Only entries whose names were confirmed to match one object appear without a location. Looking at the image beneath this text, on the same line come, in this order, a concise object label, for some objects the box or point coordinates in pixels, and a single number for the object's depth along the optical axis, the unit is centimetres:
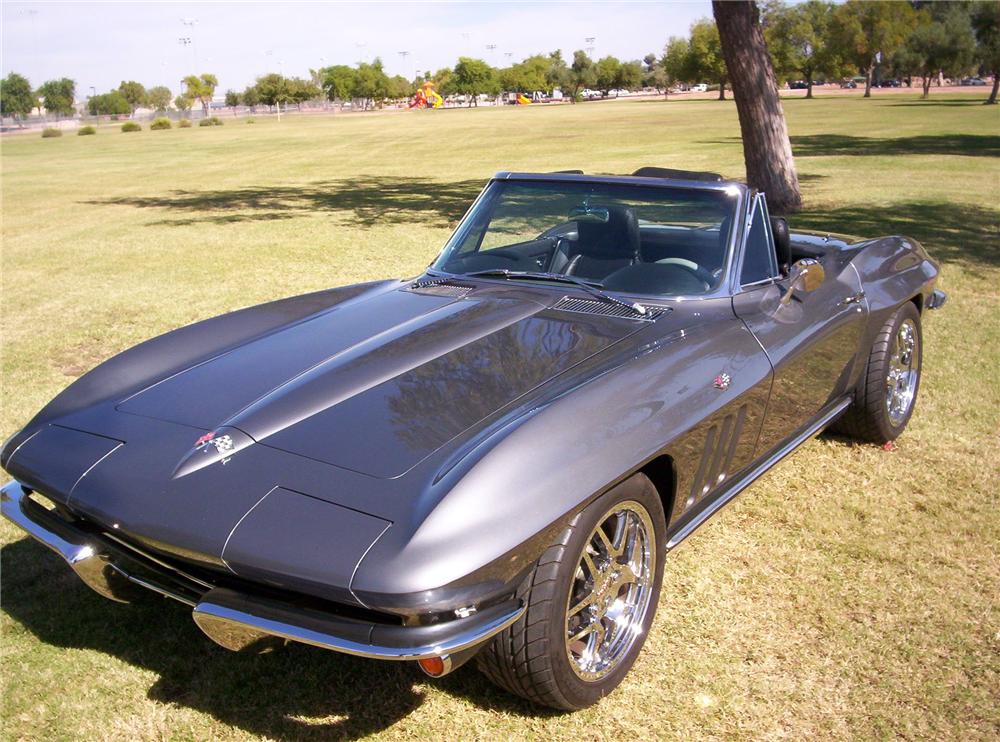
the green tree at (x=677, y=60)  9691
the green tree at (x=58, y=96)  11875
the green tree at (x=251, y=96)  13038
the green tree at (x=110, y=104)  13025
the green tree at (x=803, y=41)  8269
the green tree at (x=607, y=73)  13612
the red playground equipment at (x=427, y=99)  12219
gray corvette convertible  223
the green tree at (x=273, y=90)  12544
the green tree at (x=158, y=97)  14952
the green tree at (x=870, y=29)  7550
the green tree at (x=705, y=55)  9131
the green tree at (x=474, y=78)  14325
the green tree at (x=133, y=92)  13850
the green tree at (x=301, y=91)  13000
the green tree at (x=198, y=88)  14162
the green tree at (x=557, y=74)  14325
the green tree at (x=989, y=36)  5547
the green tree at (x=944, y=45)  6514
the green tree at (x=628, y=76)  13562
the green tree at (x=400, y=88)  14826
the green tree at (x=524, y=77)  14438
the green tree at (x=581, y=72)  13888
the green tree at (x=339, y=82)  14054
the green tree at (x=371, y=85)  14050
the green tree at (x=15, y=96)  11209
